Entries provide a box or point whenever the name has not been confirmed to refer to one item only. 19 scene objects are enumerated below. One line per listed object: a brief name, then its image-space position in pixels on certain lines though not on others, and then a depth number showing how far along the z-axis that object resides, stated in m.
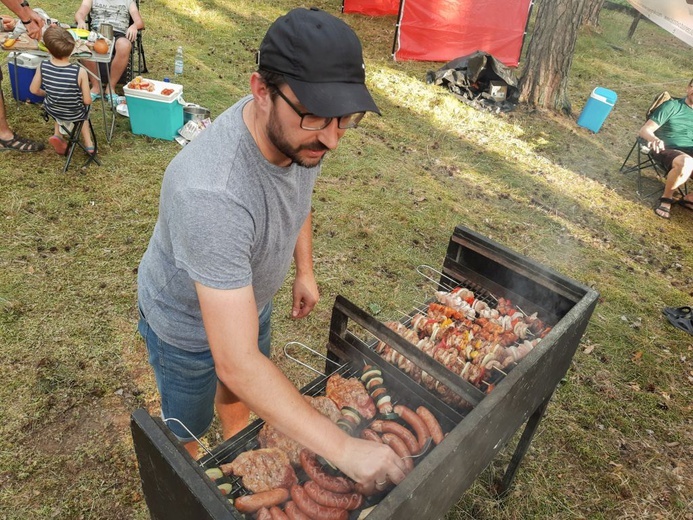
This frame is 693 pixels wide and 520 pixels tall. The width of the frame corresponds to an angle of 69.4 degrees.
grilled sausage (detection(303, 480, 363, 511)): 2.07
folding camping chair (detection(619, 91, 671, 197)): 7.95
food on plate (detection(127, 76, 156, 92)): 6.78
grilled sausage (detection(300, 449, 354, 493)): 2.13
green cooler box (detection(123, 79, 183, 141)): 6.76
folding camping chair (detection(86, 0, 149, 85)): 7.57
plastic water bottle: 8.83
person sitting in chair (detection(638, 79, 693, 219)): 7.60
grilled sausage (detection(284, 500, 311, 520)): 2.04
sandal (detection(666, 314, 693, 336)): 5.45
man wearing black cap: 1.67
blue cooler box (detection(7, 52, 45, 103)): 6.99
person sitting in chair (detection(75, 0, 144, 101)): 7.75
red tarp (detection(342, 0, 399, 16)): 13.71
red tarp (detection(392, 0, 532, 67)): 11.27
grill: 1.78
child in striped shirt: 5.85
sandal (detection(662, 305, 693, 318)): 5.58
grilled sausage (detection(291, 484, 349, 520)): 2.04
